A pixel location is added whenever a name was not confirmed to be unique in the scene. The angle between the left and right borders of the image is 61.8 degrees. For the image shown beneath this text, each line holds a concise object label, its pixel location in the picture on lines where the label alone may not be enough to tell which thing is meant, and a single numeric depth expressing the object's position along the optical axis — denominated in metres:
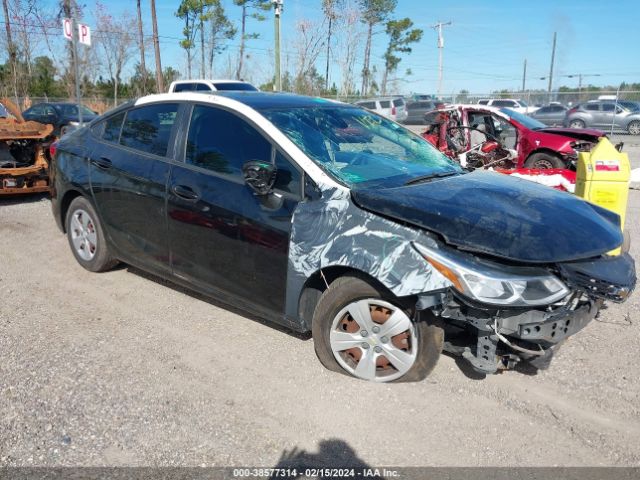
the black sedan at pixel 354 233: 2.81
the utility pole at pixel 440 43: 44.25
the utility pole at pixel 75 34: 11.76
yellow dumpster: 4.70
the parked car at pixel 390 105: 29.19
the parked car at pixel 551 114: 27.92
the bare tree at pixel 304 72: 39.28
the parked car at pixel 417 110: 32.62
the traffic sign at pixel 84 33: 11.81
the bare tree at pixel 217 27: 41.34
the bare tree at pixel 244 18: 40.81
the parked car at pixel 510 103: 29.36
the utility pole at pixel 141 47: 36.82
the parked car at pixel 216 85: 15.99
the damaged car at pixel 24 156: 7.92
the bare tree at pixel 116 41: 40.25
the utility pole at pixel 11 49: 30.92
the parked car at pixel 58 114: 17.66
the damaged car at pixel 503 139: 9.88
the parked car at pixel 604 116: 23.08
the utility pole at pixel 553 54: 67.21
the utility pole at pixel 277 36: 21.34
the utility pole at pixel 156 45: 29.91
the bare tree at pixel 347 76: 42.41
